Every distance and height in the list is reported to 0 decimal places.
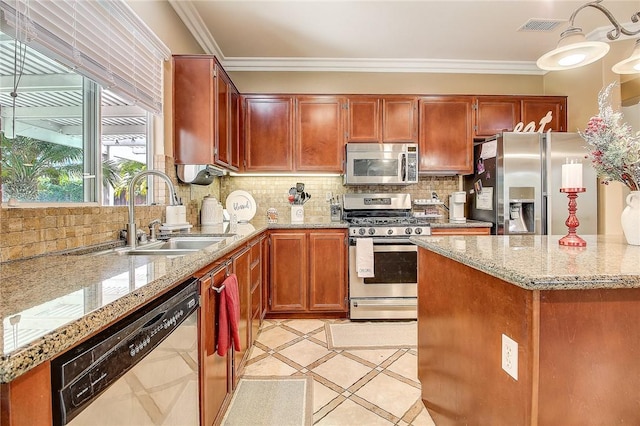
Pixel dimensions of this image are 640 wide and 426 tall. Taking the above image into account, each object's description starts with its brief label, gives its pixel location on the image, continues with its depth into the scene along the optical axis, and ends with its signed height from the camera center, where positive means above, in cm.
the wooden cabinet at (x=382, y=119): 354 +96
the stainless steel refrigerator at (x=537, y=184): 315 +23
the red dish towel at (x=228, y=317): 158 -52
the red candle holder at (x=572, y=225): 150 -8
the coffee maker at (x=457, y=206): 360 +3
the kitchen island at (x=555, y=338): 99 -41
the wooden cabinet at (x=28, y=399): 51 -30
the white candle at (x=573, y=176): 150 +14
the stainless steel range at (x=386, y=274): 315 -61
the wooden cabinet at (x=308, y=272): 318 -59
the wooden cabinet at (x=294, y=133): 350 +81
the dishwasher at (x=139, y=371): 64 -39
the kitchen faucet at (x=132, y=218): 171 -4
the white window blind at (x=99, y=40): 131 +85
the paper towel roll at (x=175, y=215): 220 -3
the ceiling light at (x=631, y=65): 156 +70
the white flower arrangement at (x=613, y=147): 142 +26
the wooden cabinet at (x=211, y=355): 139 -63
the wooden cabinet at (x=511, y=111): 359 +105
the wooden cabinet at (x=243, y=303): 197 -61
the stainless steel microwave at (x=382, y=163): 345 +48
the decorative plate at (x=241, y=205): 356 +6
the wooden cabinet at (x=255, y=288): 249 -62
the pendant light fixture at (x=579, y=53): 148 +71
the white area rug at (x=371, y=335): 266 -107
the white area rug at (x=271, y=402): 177 -110
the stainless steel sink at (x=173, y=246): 172 -20
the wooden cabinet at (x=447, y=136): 357 +78
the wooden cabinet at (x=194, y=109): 260 +79
